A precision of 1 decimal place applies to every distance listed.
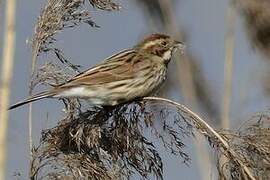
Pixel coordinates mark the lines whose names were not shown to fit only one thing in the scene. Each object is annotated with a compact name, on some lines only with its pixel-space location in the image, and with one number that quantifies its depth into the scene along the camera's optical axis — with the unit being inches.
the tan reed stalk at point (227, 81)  328.6
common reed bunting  289.9
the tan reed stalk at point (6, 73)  211.8
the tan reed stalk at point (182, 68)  343.3
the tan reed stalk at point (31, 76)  236.7
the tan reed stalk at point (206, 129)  238.8
